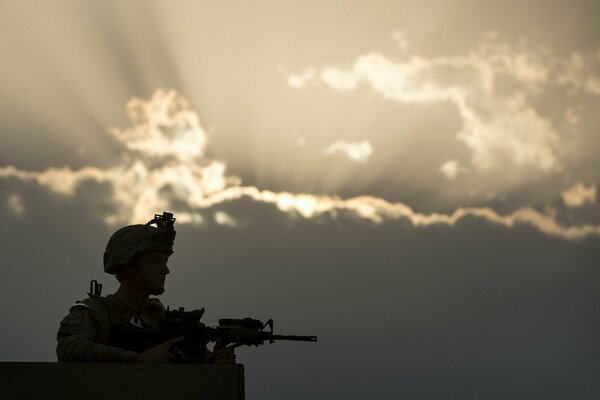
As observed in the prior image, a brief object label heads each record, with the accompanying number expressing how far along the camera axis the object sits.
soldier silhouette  20.64
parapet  18.39
